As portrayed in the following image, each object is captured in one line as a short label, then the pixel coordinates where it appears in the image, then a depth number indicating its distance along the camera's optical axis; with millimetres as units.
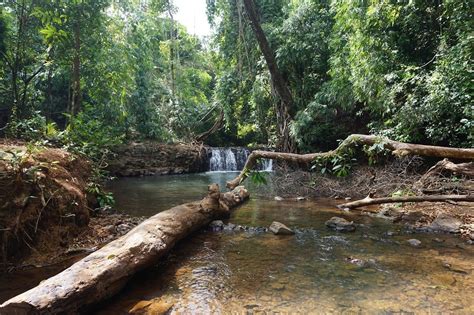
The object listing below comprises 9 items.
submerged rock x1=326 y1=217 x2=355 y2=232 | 5320
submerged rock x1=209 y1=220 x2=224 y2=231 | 5535
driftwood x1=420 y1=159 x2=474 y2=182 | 5148
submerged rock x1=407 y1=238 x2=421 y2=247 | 4508
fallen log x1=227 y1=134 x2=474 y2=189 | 4301
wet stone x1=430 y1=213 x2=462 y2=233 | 5090
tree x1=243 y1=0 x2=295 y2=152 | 10672
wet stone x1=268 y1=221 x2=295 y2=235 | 5164
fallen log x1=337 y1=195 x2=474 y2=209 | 4603
